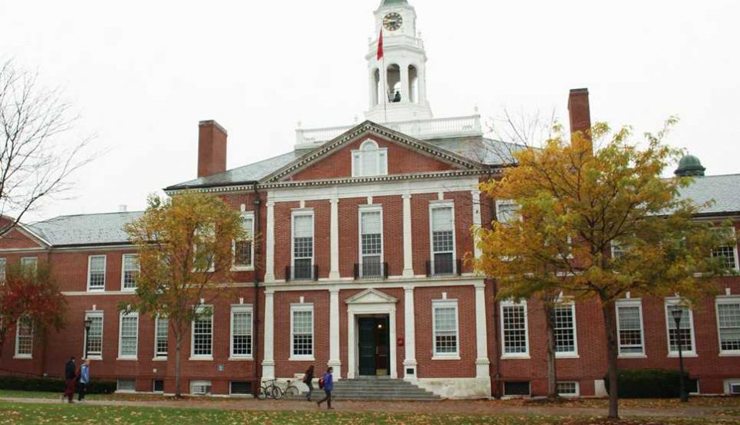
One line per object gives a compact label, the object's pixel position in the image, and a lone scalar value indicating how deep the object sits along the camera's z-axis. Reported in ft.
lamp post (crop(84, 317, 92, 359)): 111.90
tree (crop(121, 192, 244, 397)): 99.96
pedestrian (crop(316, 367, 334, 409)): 85.08
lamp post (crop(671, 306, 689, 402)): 88.67
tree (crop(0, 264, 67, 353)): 115.65
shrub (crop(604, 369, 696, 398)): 95.04
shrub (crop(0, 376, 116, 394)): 112.98
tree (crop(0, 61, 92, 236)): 68.74
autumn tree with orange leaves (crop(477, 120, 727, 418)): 62.59
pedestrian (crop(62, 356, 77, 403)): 88.58
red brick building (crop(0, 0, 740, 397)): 102.73
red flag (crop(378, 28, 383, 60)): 127.54
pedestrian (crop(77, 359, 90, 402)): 91.10
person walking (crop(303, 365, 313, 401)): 95.61
